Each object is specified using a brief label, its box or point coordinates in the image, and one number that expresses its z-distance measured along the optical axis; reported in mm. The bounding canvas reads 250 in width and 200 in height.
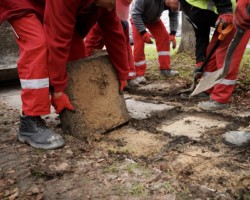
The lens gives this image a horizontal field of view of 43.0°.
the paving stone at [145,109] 3167
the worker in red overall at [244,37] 2044
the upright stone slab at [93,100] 2676
